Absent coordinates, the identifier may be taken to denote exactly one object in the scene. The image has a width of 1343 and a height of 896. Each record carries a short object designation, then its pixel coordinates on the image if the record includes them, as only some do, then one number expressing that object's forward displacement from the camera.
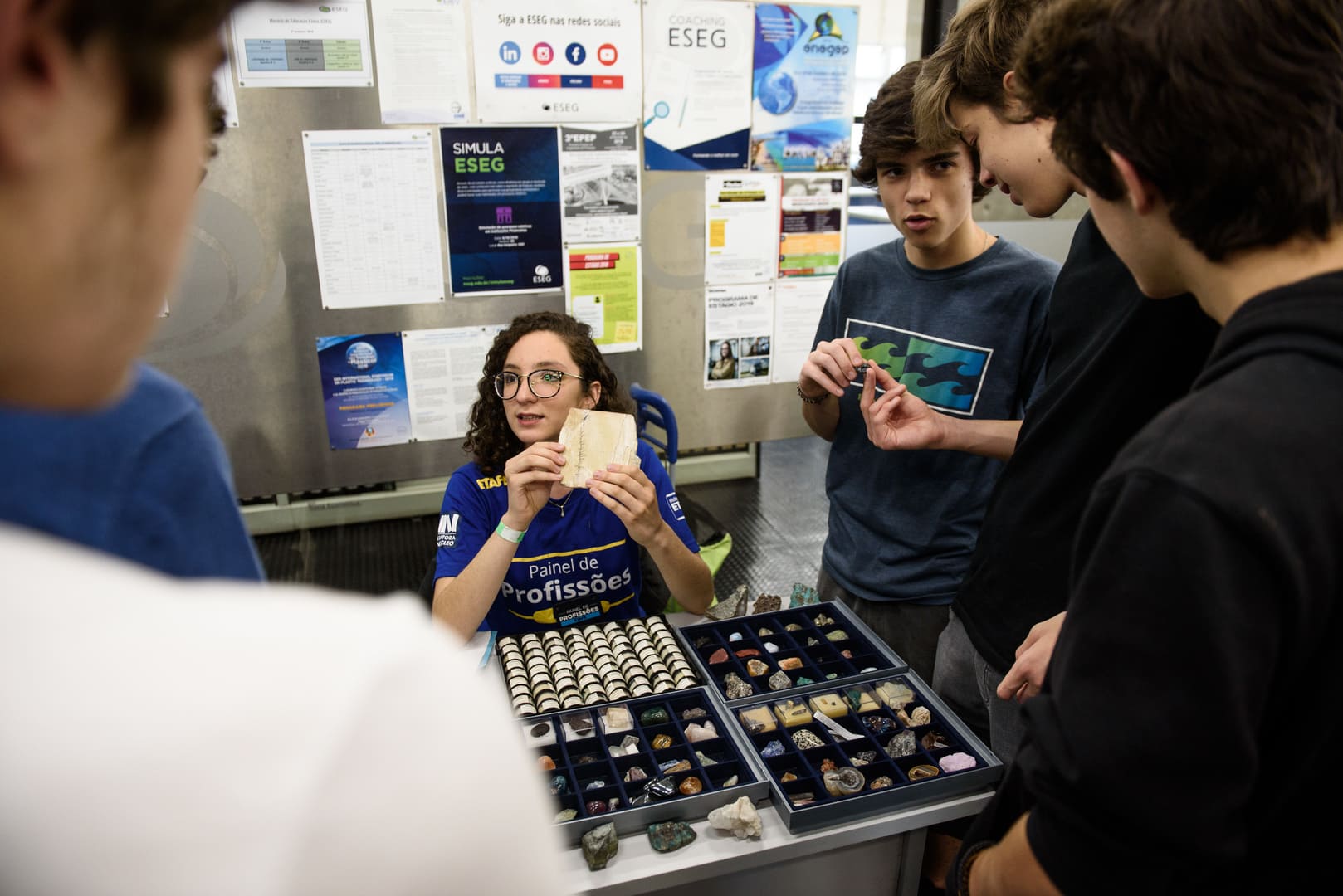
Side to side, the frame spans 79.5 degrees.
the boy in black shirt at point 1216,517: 0.67
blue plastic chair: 2.73
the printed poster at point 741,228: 3.30
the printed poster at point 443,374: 3.12
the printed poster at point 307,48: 2.70
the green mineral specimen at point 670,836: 1.30
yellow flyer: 3.22
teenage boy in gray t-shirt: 1.93
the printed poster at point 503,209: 2.99
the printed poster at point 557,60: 2.90
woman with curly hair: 1.85
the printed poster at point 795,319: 3.48
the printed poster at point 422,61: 2.79
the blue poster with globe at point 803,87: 3.19
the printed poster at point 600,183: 3.10
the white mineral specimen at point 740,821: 1.32
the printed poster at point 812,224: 3.38
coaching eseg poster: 3.06
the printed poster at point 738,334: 3.42
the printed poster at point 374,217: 2.88
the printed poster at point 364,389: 3.06
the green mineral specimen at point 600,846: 1.26
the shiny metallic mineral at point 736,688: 1.62
